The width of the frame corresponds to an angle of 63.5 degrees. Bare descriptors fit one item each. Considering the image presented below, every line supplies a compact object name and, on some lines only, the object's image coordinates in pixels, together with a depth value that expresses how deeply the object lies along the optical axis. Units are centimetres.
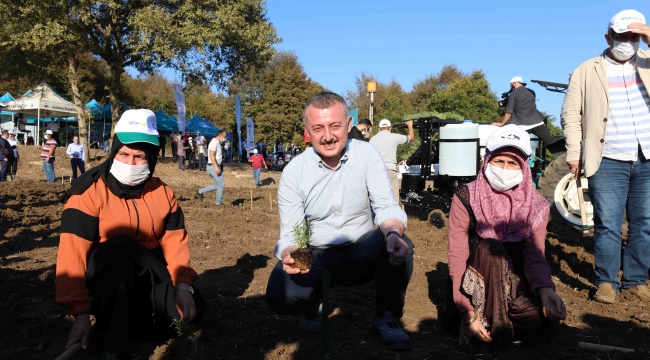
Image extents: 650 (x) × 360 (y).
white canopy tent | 2447
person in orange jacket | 294
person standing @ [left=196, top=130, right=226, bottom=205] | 1198
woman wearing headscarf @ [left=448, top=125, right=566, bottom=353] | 316
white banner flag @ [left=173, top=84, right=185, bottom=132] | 2359
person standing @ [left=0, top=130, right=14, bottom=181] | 1228
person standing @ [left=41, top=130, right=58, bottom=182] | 1667
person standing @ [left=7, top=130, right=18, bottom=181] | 1690
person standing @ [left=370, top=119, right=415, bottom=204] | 929
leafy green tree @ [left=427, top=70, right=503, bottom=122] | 3391
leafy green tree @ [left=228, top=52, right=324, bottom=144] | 4647
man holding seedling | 338
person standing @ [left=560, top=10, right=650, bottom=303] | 447
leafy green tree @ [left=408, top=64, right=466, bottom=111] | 5308
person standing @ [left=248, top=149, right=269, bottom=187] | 1964
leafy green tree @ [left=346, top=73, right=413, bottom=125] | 4666
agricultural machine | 736
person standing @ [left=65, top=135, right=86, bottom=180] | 1727
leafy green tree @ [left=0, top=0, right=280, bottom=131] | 1930
